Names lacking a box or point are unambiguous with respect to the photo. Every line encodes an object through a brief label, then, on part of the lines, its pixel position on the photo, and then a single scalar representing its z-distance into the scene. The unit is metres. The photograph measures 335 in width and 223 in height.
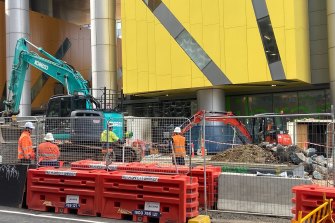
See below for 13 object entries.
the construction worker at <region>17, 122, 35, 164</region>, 10.93
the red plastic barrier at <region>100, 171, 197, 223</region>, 8.73
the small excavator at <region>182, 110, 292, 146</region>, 15.23
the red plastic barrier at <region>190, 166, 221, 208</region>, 10.16
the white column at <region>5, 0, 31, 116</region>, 35.50
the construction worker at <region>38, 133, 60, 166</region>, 10.88
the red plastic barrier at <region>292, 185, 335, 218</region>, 7.36
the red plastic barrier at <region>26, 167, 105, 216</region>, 9.57
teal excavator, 13.41
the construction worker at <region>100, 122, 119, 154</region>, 13.18
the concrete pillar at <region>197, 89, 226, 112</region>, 29.16
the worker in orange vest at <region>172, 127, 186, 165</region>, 10.76
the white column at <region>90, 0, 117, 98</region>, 34.19
